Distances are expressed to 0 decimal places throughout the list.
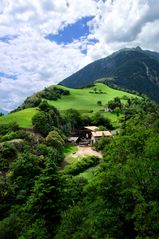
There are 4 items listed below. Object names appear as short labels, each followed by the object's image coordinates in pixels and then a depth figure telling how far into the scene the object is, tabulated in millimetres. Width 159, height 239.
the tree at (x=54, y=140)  56187
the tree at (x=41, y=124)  62116
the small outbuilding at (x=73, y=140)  70860
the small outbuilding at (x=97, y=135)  69153
